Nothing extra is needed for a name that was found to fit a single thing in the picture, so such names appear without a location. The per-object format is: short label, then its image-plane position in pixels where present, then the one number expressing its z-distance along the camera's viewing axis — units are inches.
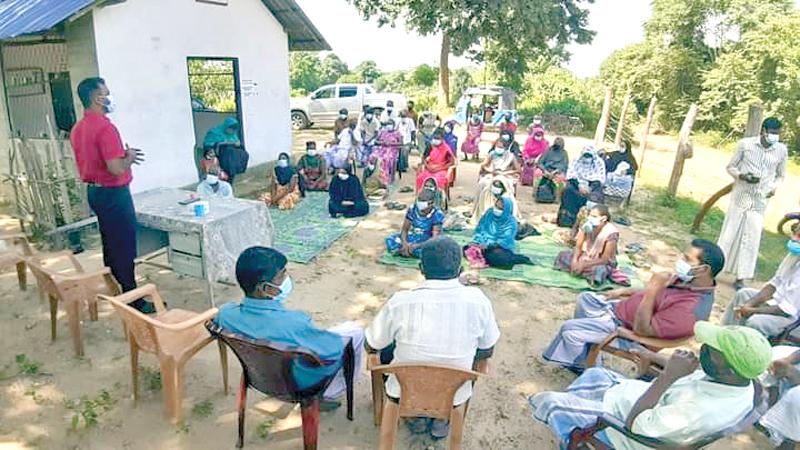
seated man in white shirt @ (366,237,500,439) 102.9
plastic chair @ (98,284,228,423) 120.1
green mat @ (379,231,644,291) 223.1
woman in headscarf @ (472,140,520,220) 293.2
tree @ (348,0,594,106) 654.5
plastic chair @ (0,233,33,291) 180.5
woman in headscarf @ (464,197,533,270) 237.5
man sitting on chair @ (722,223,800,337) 136.7
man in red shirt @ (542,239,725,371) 126.2
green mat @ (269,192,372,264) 255.9
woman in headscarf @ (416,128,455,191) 331.0
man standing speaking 156.6
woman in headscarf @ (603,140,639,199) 324.2
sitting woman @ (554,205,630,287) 216.5
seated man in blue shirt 104.0
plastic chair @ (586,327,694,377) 125.9
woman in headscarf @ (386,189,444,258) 242.4
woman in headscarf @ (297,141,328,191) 368.5
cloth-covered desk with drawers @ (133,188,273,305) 179.2
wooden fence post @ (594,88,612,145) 463.5
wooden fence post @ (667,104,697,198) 325.3
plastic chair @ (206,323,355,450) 101.9
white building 256.8
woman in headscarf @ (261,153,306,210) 330.2
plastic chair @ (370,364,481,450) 99.0
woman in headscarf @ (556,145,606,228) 297.4
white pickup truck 703.7
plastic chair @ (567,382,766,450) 85.4
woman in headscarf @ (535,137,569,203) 349.4
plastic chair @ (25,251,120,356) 152.9
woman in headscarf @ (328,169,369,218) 311.1
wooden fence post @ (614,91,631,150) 449.4
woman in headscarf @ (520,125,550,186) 401.7
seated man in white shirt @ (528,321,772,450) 79.0
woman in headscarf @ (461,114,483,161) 495.5
